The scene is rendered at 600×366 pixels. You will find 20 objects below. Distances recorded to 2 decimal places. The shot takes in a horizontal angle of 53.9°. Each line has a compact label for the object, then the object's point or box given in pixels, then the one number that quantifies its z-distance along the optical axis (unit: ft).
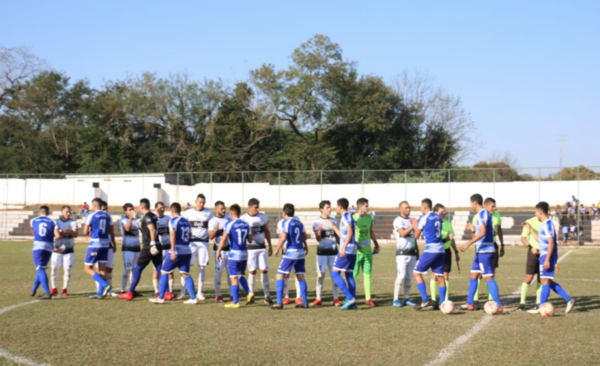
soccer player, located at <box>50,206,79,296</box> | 43.68
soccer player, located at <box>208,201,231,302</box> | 42.37
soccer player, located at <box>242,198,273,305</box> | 40.34
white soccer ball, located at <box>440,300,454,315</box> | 35.24
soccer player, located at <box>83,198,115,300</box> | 42.24
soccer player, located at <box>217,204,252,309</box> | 38.68
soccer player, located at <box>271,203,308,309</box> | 38.63
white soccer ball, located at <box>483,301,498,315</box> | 34.86
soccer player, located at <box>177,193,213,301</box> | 42.68
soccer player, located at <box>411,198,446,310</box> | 36.78
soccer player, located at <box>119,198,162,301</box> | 42.14
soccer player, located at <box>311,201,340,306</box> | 39.42
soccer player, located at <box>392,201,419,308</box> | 38.83
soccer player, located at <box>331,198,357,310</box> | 37.70
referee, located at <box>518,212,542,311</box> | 36.94
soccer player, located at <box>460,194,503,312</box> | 35.68
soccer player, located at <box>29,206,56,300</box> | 42.63
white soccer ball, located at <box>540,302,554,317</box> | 34.17
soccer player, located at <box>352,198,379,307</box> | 39.42
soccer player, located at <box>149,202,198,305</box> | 39.91
